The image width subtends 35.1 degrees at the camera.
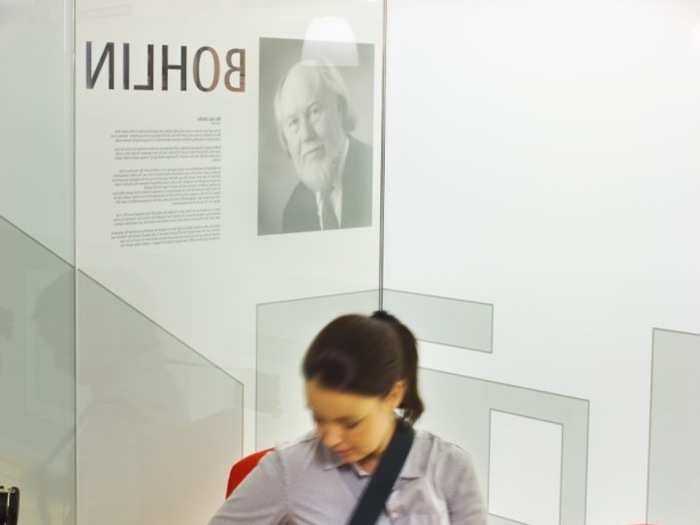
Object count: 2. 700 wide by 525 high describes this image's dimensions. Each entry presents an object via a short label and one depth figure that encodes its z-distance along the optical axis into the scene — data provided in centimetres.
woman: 190
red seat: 340
